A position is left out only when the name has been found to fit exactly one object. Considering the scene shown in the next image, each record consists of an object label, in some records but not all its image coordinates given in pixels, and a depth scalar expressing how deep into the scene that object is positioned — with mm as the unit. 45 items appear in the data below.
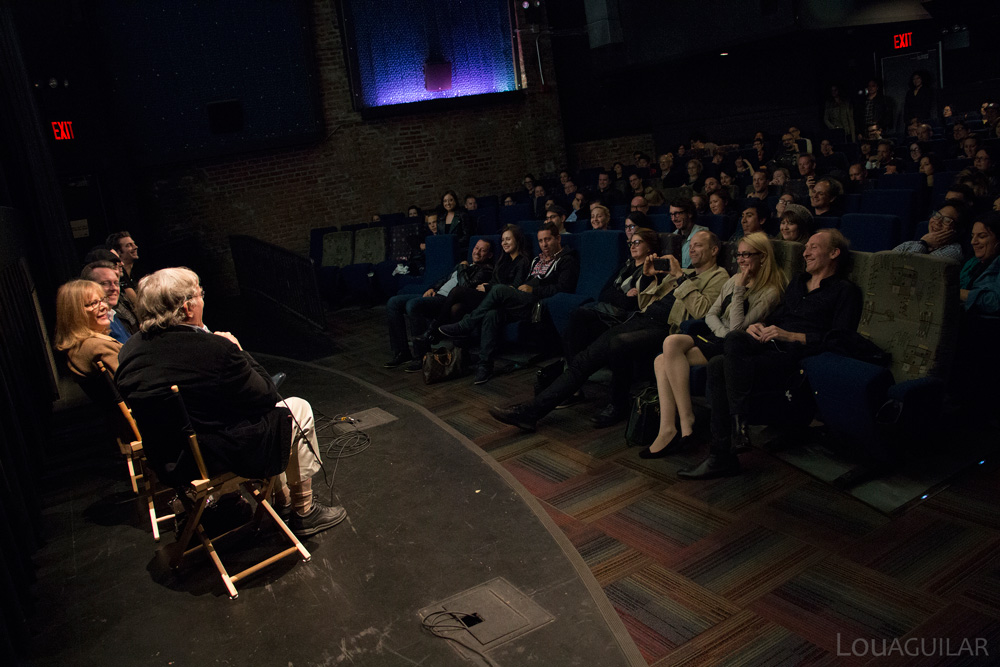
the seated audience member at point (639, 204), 6383
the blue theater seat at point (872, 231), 4191
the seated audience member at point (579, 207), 7754
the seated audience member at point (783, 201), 5055
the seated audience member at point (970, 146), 6394
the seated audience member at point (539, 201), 8750
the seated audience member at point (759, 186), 6234
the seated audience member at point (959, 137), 7137
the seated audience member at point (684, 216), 4832
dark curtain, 2795
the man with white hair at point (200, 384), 2701
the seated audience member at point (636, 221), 4738
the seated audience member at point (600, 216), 5727
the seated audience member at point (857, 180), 6236
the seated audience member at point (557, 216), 6004
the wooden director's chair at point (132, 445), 3471
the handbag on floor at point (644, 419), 3789
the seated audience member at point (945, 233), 3854
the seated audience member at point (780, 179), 6691
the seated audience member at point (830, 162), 7207
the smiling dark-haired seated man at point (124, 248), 5551
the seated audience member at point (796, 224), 4004
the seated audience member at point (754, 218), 4652
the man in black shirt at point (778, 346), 3352
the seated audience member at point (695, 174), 8016
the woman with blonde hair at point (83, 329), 3543
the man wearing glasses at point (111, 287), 4180
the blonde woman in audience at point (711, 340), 3650
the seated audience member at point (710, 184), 6735
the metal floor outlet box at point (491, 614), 2416
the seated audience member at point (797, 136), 8580
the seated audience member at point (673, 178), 8805
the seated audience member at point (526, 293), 5211
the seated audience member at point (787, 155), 7873
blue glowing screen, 10656
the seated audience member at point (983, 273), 3356
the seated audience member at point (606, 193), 8297
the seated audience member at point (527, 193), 10016
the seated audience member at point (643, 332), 4023
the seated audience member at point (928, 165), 6129
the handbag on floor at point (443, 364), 5367
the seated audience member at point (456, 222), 7840
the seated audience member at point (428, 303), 5789
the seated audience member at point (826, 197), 4895
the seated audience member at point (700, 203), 5762
